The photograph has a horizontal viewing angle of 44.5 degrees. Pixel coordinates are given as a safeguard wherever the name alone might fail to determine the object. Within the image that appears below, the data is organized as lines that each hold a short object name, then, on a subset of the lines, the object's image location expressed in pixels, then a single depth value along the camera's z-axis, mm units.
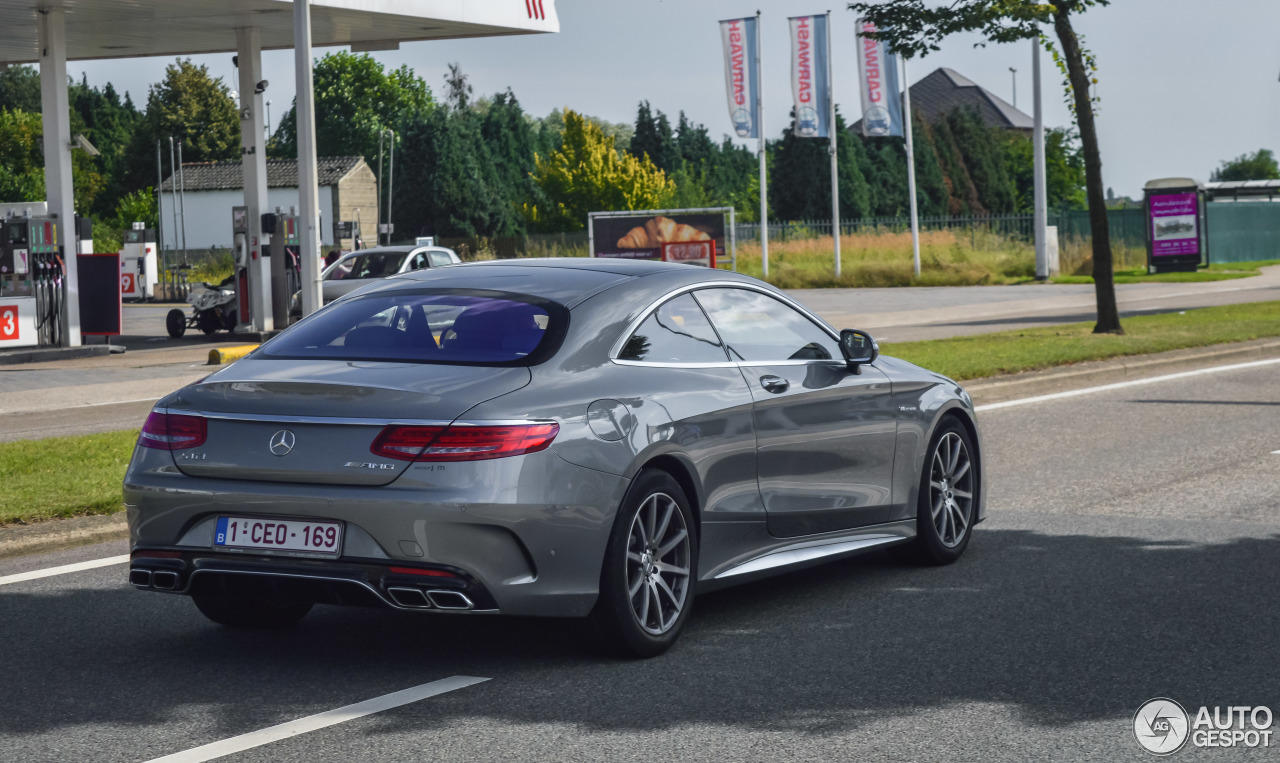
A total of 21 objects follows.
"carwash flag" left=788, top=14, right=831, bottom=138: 46188
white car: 27000
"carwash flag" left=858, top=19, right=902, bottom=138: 46031
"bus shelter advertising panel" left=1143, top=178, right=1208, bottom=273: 48062
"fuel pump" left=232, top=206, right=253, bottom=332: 27250
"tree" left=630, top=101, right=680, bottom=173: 100500
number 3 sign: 22938
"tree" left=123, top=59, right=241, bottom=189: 112375
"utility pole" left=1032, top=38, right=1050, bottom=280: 44969
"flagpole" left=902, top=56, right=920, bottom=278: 49000
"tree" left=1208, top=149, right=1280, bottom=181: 168250
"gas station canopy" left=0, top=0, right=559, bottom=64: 24609
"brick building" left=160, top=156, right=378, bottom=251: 104250
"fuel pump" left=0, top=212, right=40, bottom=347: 23000
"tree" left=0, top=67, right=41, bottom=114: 128625
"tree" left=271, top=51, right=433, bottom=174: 125250
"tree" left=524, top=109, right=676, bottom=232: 82188
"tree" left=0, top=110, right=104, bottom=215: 85125
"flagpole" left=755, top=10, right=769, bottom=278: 47375
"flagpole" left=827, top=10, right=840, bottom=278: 47250
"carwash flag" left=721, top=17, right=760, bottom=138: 46750
